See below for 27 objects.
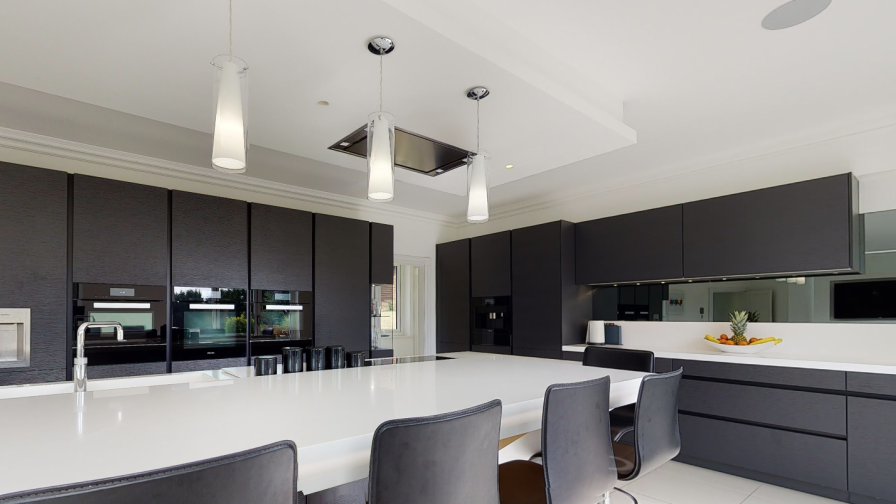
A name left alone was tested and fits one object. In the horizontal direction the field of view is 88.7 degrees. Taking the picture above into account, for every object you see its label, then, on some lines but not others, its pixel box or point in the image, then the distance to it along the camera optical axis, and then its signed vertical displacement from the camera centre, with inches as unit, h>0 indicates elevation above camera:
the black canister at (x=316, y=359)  85.4 -16.3
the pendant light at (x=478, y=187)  89.0 +16.5
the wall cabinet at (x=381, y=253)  178.2 +7.3
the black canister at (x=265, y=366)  79.2 -16.3
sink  66.6 -17.8
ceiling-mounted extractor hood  90.7 +25.3
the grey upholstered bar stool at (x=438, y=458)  36.1 -15.8
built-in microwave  146.3 -15.9
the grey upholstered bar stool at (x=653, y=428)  66.1 -24.1
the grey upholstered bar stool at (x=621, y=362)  86.6 -20.2
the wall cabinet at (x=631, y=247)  151.1 +8.0
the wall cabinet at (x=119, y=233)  117.9 +10.9
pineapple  136.4 -16.8
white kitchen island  33.8 -14.6
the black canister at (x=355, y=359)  90.1 -17.2
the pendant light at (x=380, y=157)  72.1 +18.1
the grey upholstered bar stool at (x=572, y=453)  52.4 -22.1
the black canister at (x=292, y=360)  83.1 -16.0
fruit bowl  131.5 -22.9
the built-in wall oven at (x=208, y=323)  131.5 -15.1
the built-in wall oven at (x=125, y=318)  117.2 -12.0
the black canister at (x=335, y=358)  87.7 -16.5
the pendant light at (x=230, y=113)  55.7 +19.6
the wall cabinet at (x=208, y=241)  133.0 +9.5
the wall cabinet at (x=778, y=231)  117.9 +10.7
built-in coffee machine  191.8 -23.2
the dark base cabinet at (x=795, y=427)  104.5 -40.0
